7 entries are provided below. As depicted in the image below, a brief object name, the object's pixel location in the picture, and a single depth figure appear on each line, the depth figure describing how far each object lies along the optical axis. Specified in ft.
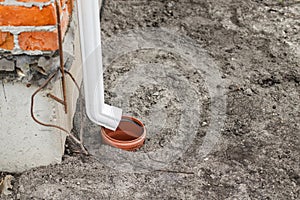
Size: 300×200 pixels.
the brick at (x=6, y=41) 6.95
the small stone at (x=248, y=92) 10.12
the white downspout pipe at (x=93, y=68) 7.55
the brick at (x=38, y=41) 6.95
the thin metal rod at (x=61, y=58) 6.92
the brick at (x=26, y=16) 6.73
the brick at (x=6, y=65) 7.21
